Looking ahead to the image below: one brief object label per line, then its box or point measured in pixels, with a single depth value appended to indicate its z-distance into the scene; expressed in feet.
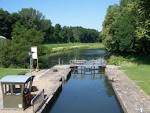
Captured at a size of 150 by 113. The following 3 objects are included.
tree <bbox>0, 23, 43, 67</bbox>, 67.98
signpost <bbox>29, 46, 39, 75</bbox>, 54.67
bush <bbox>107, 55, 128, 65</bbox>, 75.43
